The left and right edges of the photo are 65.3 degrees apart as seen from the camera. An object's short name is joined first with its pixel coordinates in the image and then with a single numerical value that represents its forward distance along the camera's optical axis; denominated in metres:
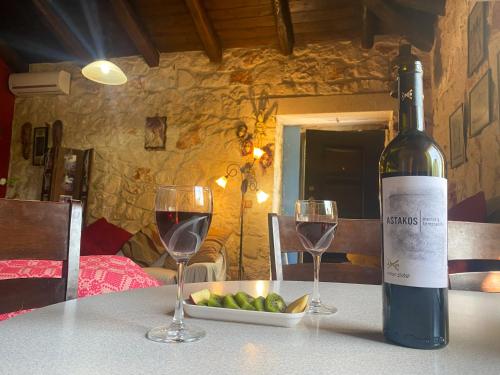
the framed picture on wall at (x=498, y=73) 1.92
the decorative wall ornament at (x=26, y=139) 4.85
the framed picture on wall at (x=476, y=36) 2.14
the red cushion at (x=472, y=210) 1.83
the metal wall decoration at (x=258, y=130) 4.05
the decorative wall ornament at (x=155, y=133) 4.41
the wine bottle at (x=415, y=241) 0.42
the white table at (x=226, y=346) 0.35
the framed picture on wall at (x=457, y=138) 2.49
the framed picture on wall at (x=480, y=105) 2.04
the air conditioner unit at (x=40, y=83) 4.66
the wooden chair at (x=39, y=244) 0.76
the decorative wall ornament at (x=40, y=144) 4.79
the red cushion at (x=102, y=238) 3.56
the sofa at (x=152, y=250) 3.10
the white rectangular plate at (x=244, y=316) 0.50
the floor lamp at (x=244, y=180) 3.99
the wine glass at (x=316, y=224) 0.70
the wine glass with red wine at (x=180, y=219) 0.51
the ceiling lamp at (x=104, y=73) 3.28
